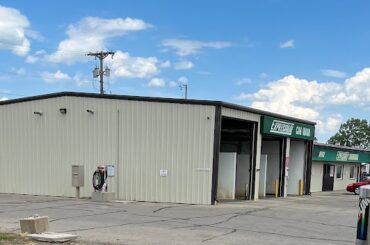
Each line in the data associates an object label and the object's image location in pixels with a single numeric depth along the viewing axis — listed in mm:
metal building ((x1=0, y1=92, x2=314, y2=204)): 21125
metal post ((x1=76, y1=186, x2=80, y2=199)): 21672
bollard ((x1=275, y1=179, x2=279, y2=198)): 28453
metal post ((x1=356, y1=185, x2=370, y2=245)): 5434
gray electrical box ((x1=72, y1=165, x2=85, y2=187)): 21312
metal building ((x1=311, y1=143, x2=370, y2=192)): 38188
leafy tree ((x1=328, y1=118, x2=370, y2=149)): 120938
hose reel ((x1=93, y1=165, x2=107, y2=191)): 21203
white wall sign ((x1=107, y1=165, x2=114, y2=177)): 22078
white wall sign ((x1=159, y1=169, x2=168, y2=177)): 21500
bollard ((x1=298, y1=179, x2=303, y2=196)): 31438
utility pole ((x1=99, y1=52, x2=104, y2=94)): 51844
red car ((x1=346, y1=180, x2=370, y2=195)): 36594
